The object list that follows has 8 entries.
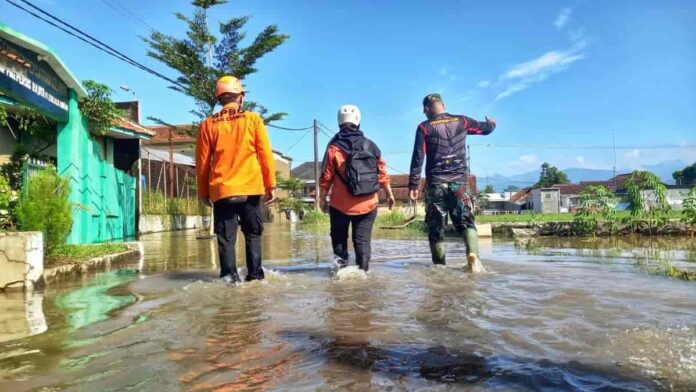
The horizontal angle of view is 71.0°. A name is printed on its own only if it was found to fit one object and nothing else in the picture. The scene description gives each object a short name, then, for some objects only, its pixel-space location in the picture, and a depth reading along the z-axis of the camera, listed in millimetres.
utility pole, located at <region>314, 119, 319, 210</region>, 32656
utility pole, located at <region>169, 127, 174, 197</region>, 19803
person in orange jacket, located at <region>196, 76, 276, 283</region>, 4277
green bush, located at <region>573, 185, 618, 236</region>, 10195
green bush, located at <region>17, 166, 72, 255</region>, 5066
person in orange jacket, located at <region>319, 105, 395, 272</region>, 4844
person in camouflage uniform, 5344
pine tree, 15883
